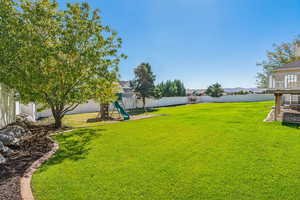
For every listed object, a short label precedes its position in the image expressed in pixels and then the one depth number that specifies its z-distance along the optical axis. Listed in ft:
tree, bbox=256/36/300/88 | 87.25
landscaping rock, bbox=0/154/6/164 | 13.83
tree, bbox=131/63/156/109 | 75.36
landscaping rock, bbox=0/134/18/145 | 18.01
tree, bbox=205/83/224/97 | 124.47
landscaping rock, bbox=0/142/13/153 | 16.10
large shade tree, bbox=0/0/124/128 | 22.20
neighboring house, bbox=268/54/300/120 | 32.07
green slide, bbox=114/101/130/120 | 42.47
